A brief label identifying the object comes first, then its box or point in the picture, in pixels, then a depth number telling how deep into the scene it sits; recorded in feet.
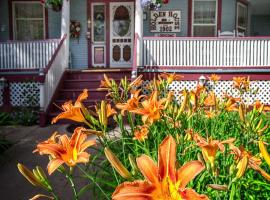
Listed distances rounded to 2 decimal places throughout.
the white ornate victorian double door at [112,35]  43.80
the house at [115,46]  35.37
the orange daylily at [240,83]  13.54
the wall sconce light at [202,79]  34.42
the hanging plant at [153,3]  34.19
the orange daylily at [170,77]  11.44
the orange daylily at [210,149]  5.11
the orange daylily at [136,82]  9.78
